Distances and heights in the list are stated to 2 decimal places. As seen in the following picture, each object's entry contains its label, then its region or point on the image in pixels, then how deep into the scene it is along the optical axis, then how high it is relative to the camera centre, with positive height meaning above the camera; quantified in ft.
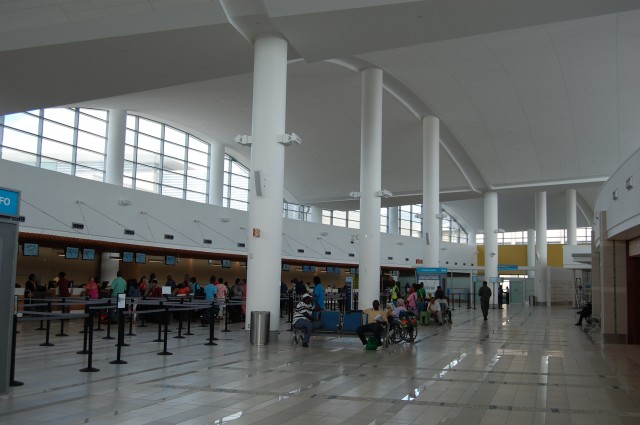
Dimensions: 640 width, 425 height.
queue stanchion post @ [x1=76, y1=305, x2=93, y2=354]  36.22 -5.26
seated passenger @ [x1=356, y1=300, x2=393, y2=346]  40.86 -3.75
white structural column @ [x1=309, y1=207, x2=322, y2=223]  139.03 +13.02
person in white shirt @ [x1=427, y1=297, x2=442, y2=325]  65.35 -4.34
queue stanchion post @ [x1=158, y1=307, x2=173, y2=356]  36.36 -5.39
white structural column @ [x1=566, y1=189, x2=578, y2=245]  133.49 +13.47
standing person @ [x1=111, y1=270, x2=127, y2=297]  59.52 -2.14
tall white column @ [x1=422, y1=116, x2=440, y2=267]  90.89 +12.79
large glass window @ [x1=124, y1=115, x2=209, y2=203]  93.86 +17.79
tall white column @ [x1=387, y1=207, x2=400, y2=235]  162.20 +14.08
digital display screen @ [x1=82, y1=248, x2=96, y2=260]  68.90 +1.11
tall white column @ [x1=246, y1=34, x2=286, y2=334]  45.01 +6.80
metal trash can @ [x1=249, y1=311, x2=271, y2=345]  42.45 -4.41
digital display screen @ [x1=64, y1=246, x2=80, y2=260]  66.03 +1.13
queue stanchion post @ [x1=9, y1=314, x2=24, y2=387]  25.42 -4.48
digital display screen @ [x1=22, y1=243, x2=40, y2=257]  61.16 +1.33
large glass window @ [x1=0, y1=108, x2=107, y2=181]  73.10 +16.35
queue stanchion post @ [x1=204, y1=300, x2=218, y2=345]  42.60 -4.32
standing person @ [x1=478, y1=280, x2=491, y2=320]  76.43 -3.49
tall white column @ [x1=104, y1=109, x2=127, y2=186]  84.43 +17.03
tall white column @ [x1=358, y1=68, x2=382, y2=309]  68.03 +7.85
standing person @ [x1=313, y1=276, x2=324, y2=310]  54.48 -2.23
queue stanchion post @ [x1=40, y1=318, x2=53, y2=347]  40.16 -5.63
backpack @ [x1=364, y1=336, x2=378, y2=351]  40.60 -5.09
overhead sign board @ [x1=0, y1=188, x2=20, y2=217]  23.17 +2.36
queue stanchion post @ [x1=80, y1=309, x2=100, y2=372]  29.63 -4.92
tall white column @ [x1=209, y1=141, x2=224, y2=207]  106.52 +17.36
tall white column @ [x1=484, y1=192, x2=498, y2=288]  121.49 +7.77
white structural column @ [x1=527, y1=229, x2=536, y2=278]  143.17 +5.51
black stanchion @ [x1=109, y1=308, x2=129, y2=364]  32.42 -4.04
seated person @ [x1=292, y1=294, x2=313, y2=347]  42.39 -3.60
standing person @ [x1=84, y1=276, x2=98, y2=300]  59.64 -2.71
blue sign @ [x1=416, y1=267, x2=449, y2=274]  81.20 +0.25
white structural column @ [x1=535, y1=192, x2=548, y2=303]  136.36 +6.42
